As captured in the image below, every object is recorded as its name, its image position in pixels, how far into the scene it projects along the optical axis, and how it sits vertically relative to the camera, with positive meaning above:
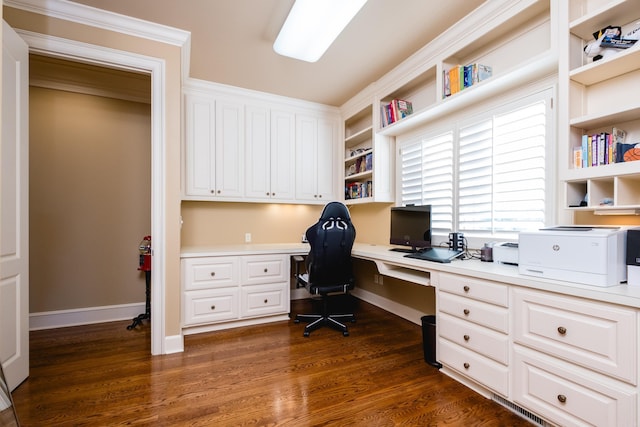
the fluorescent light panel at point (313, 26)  2.02 +1.35
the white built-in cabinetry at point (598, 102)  1.57 +0.64
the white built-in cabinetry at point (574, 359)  1.27 -0.68
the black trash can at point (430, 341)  2.29 -0.98
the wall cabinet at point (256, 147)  3.39 +0.80
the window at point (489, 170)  2.14 +0.35
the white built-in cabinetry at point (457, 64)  2.05 +1.25
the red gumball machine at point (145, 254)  3.18 -0.44
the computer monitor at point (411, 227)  2.76 -0.14
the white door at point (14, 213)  1.86 -0.01
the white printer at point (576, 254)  1.39 -0.20
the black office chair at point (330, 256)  2.88 -0.41
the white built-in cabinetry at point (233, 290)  2.91 -0.79
